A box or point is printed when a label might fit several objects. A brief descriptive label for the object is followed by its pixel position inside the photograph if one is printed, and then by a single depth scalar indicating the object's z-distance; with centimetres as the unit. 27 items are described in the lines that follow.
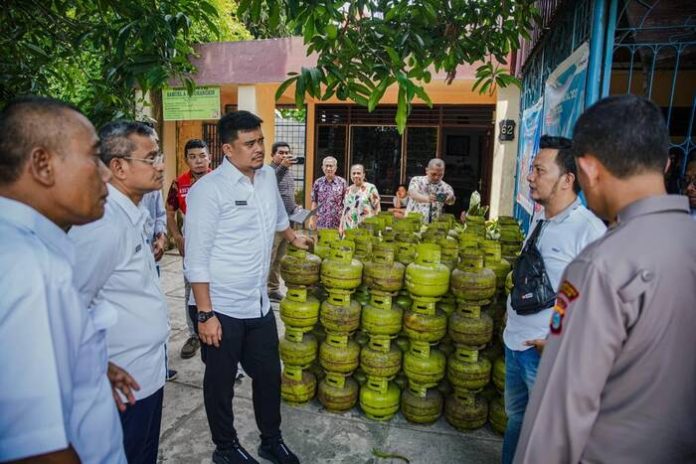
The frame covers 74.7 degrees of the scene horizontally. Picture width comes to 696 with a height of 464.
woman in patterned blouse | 644
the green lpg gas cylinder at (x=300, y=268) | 335
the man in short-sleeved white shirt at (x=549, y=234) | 221
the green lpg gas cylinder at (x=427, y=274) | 317
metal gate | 297
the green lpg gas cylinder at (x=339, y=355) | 336
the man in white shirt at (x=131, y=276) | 168
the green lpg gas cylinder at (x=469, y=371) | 316
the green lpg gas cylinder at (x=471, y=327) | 312
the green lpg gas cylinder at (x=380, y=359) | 330
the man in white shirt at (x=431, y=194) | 619
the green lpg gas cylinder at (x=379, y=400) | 333
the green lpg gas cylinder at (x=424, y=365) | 324
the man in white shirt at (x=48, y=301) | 92
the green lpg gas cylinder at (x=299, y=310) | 336
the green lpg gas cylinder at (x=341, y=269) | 327
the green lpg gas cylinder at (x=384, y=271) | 325
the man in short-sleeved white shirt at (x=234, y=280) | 254
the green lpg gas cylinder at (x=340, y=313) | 330
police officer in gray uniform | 114
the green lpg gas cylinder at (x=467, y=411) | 321
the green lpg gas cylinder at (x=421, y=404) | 327
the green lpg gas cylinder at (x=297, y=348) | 340
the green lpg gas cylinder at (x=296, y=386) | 346
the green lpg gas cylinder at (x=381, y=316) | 326
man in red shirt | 438
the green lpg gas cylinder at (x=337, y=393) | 340
